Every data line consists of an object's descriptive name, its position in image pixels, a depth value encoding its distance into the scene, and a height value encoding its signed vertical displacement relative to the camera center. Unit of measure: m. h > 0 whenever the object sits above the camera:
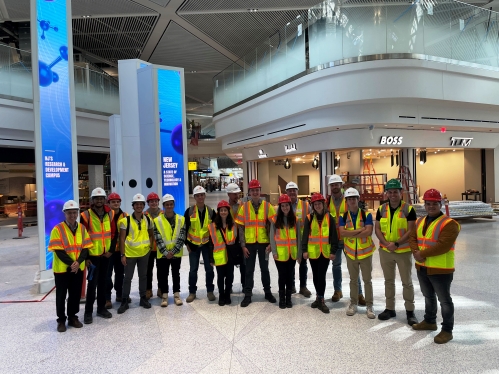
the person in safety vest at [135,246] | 4.71 -0.80
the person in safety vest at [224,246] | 4.82 -0.86
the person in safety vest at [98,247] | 4.38 -0.75
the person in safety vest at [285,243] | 4.61 -0.80
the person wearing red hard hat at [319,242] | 4.49 -0.78
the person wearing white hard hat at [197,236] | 4.98 -0.73
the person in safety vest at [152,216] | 5.05 -0.44
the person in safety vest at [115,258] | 4.70 -0.97
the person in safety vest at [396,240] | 3.99 -0.70
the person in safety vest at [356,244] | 4.26 -0.79
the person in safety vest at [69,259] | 4.00 -0.81
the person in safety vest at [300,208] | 5.03 -0.38
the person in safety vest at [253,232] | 4.79 -0.67
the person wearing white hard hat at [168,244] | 4.82 -0.80
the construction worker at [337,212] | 4.81 -0.47
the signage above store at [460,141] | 14.66 +1.48
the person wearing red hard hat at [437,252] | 3.46 -0.76
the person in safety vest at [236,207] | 4.91 -0.35
